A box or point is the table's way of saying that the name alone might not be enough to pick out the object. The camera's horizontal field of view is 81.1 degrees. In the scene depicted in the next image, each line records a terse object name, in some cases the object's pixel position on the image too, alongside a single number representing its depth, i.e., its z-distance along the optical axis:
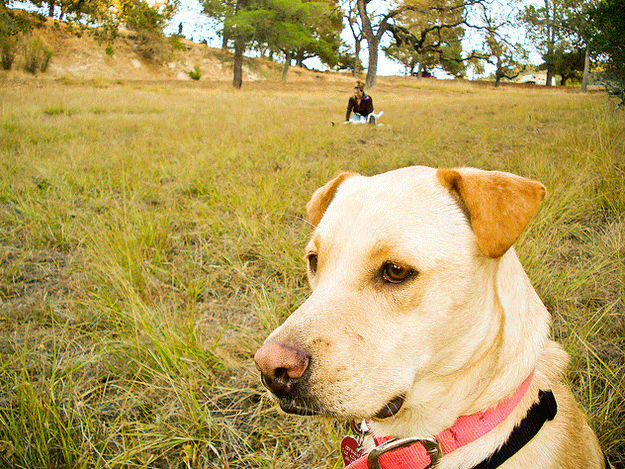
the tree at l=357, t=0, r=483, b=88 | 24.41
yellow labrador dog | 1.23
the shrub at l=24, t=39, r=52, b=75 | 21.59
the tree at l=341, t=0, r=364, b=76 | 29.06
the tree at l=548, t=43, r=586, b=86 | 39.11
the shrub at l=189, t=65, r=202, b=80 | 33.09
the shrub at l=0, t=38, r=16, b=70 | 18.70
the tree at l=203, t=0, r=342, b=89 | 23.06
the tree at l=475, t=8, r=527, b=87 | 23.86
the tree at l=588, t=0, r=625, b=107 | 6.15
